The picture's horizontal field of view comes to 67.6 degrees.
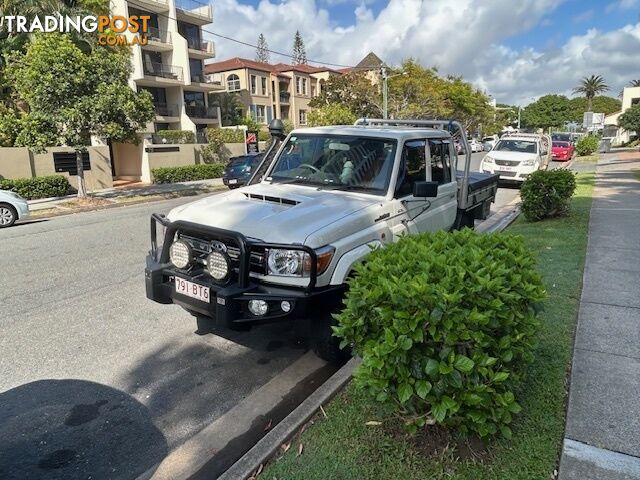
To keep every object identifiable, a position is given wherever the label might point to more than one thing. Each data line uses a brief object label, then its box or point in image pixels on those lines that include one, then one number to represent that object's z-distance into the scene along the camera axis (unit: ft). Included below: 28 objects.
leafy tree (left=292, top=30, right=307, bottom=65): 315.04
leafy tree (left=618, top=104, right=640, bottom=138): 142.92
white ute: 11.23
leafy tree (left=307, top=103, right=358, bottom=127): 109.50
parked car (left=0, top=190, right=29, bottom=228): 38.42
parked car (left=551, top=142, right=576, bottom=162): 94.48
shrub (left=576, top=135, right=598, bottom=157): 112.68
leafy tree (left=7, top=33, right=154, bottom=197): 44.65
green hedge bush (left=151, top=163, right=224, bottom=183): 75.15
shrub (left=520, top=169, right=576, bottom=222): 28.60
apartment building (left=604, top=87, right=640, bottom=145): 181.57
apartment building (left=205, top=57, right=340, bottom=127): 149.48
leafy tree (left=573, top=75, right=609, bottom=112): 293.84
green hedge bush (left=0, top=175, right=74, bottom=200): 54.24
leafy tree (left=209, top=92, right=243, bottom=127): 130.57
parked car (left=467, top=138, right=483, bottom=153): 152.27
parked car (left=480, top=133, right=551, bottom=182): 53.93
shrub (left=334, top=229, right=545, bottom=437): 7.50
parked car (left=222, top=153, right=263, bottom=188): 61.46
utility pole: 107.47
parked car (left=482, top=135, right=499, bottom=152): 149.79
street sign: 92.94
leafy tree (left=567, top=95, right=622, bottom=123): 327.14
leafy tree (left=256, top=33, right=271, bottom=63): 303.27
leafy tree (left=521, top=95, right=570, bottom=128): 330.54
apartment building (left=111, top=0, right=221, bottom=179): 103.41
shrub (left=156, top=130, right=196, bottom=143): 99.04
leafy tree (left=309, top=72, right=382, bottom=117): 137.39
